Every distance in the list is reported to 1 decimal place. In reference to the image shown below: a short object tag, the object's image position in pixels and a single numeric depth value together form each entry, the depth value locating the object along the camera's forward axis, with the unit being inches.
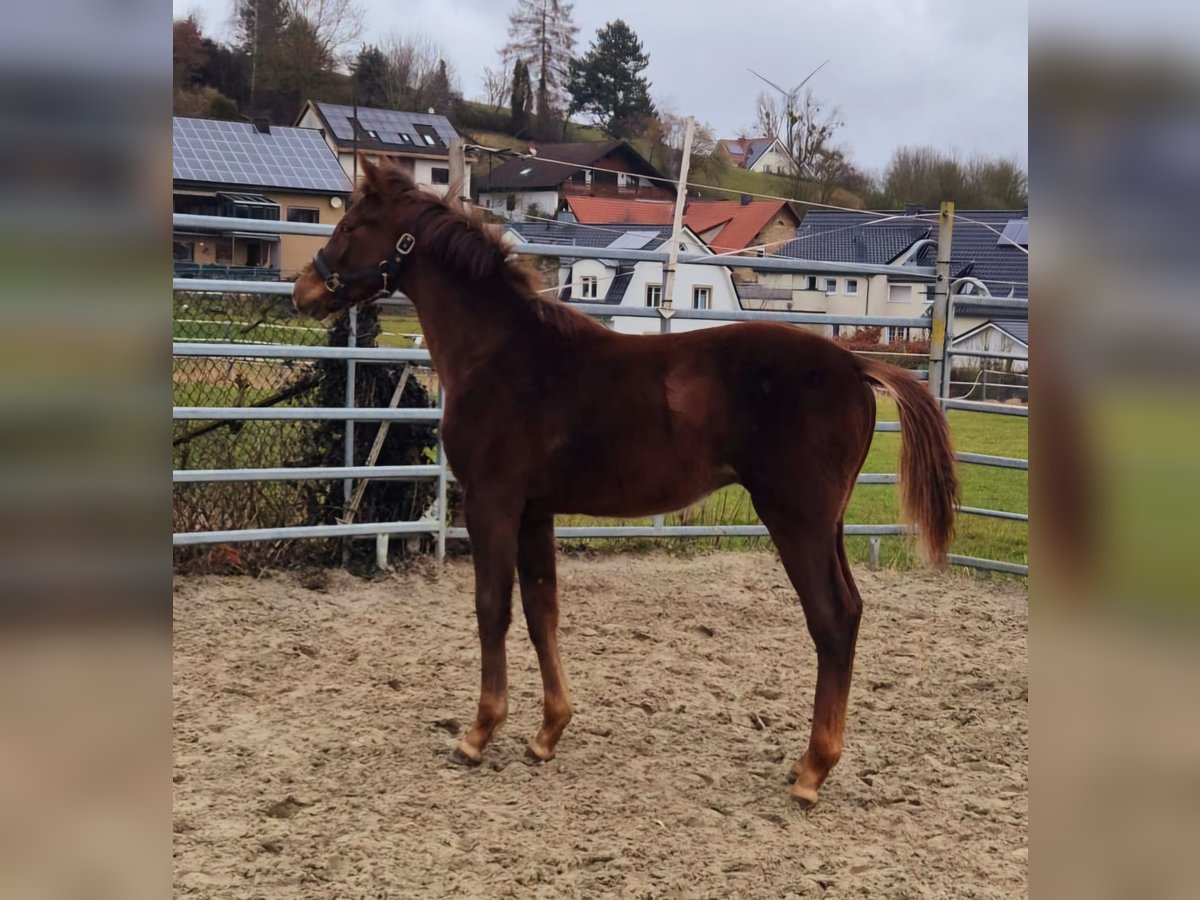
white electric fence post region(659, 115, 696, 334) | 196.1
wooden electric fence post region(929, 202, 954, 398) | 209.2
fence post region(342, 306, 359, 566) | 183.2
